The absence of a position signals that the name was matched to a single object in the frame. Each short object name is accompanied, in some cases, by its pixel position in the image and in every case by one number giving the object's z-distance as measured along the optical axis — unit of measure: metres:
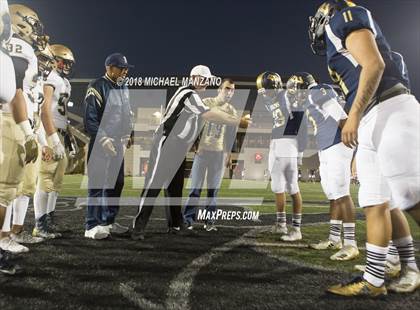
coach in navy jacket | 4.84
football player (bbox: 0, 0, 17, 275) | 2.77
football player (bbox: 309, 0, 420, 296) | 2.34
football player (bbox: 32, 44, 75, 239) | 4.54
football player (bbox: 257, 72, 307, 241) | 5.30
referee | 4.82
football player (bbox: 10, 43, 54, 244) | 3.98
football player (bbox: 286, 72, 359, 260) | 4.12
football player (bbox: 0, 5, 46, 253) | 3.00
